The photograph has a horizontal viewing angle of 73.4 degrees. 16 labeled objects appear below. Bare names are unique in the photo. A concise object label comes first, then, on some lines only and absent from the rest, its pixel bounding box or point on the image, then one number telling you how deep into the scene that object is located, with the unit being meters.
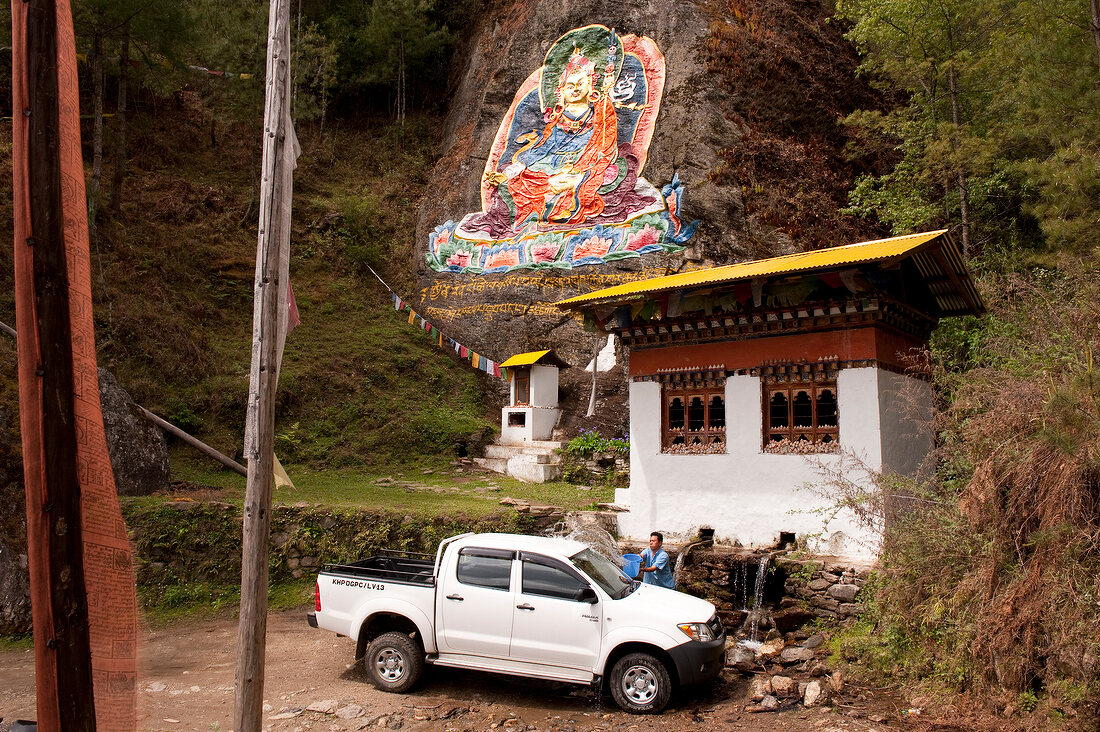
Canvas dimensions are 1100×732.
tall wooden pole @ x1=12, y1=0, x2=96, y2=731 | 2.60
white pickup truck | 7.34
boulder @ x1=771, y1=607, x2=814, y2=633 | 9.85
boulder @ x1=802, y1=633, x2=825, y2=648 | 9.05
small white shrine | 20.19
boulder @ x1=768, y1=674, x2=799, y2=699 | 7.63
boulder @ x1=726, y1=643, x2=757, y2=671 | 8.50
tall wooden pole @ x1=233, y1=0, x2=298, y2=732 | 4.65
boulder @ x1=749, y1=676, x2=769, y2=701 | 7.57
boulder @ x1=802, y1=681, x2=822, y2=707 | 7.34
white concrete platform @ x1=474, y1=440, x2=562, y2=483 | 17.67
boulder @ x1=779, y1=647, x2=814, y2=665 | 8.63
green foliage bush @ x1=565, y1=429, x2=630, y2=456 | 18.16
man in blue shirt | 9.41
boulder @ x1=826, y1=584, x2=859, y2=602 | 9.70
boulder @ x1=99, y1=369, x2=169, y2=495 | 12.99
